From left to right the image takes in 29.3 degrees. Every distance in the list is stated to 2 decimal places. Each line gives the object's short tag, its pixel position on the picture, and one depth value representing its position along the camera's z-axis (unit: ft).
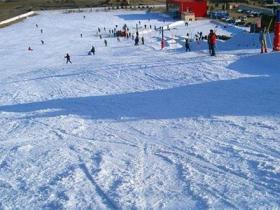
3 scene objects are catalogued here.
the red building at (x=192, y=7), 224.57
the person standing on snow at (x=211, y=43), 71.67
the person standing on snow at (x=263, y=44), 73.17
